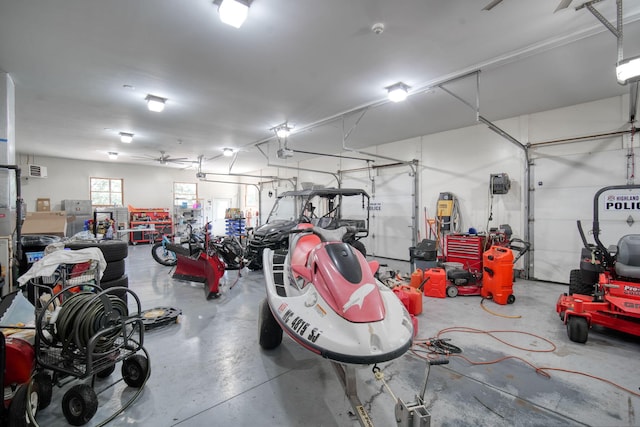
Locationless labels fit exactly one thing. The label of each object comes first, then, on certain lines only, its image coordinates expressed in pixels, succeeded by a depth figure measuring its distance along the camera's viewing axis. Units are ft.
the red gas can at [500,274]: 13.07
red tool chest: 17.04
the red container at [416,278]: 14.64
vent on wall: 30.14
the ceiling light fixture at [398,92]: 13.61
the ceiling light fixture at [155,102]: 15.33
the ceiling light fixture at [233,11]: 7.79
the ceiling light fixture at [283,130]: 20.34
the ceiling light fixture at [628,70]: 7.45
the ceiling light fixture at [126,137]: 23.47
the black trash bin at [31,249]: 13.38
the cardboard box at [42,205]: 32.37
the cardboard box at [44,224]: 20.90
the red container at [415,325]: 9.73
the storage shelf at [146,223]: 35.55
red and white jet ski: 4.79
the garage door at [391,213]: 24.70
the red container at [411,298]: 11.37
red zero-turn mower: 9.15
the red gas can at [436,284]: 14.30
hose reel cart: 5.79
